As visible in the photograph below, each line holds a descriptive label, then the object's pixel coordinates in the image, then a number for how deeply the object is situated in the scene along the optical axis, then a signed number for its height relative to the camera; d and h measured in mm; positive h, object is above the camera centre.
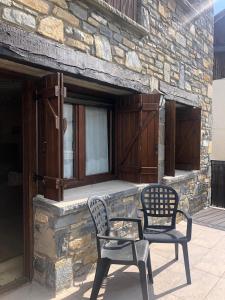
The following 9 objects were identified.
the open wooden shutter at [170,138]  4504 +84
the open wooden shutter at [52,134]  2576 +90
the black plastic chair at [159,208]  2969 -766
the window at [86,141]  3428 +33
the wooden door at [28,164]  2771 -209
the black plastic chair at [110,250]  2246 -960
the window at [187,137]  5516 +122
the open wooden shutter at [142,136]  3879 +101
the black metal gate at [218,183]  6473 -967
